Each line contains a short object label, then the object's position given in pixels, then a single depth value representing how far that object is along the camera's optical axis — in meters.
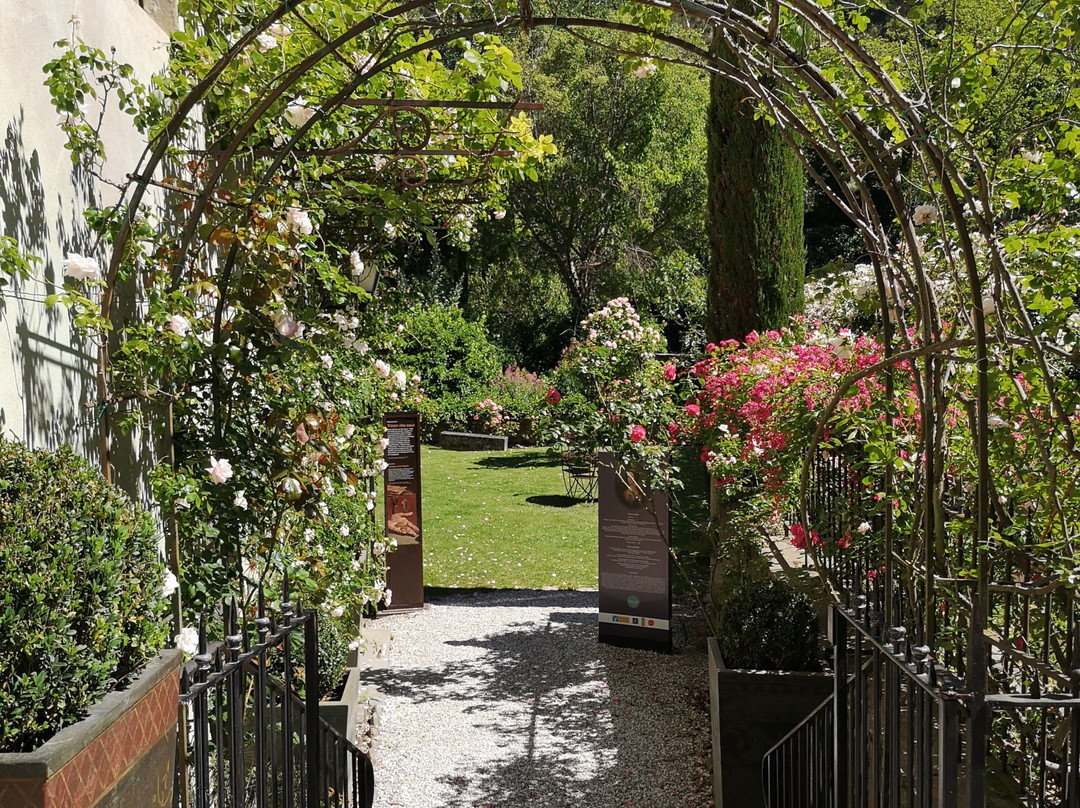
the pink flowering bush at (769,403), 4.08
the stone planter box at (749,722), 4.17
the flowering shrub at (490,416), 17.28
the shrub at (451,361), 17.30
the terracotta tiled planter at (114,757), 1.42
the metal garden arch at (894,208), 2.06
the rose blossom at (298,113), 3.64
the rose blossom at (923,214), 3.11
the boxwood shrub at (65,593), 1.54
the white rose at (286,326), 3.31
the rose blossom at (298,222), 3.44
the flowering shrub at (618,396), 6.88
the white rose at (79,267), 2.75
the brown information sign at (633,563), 6.78
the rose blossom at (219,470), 3.17
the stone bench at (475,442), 16.78
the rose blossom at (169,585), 2.03
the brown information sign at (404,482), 7.85
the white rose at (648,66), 3.45
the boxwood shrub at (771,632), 4.30
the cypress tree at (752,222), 8.09
